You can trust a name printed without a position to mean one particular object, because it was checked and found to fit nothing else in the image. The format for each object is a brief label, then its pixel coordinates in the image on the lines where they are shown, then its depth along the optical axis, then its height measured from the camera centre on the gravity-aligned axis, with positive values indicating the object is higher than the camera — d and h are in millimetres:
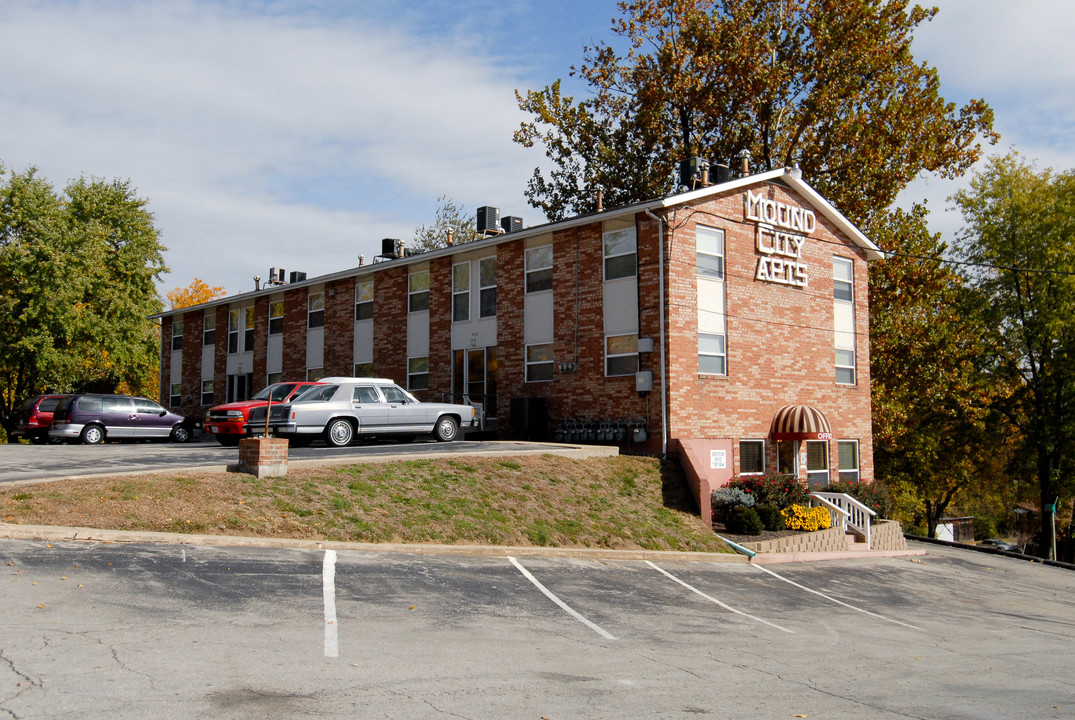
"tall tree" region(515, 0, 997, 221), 31625 +11892
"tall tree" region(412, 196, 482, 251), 54062 +11488
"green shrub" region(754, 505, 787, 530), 20172 -2167
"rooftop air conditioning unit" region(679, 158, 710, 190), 24266 +6808
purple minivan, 25594 -80
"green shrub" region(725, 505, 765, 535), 19516 -2224
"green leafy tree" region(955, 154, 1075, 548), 36781 +5277
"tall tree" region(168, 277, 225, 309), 55500 +7623
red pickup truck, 20391 +59
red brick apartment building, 22047 +2520
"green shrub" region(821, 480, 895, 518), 23969 -1967
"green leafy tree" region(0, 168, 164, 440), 38188 +5718
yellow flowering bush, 20297 -2217
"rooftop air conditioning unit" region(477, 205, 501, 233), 30656 +6798
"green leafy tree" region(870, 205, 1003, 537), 31719 +2011
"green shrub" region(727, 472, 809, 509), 21219 -1648
